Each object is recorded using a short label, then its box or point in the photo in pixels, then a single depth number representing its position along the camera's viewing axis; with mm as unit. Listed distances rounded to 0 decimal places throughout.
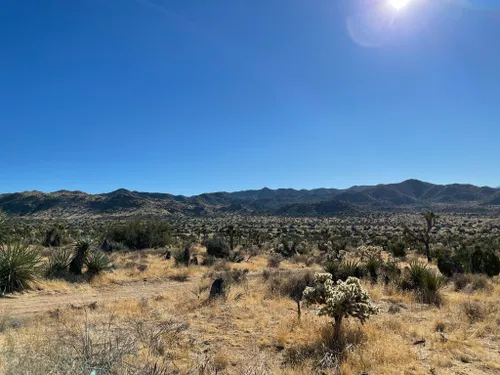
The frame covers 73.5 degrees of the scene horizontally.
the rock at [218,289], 11930
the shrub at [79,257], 15464
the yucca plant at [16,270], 11898
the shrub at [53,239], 28281
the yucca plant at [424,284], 11078
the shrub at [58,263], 14758
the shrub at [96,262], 15742
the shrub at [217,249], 25750
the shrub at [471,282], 12805
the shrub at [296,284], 12570
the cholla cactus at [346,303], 7414
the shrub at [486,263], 15394
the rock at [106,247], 24816
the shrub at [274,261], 21753
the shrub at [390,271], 14227
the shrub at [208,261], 21500
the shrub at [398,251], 24947
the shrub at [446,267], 15430
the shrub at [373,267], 15359
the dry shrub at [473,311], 8836
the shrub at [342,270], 14533
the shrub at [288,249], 27925
